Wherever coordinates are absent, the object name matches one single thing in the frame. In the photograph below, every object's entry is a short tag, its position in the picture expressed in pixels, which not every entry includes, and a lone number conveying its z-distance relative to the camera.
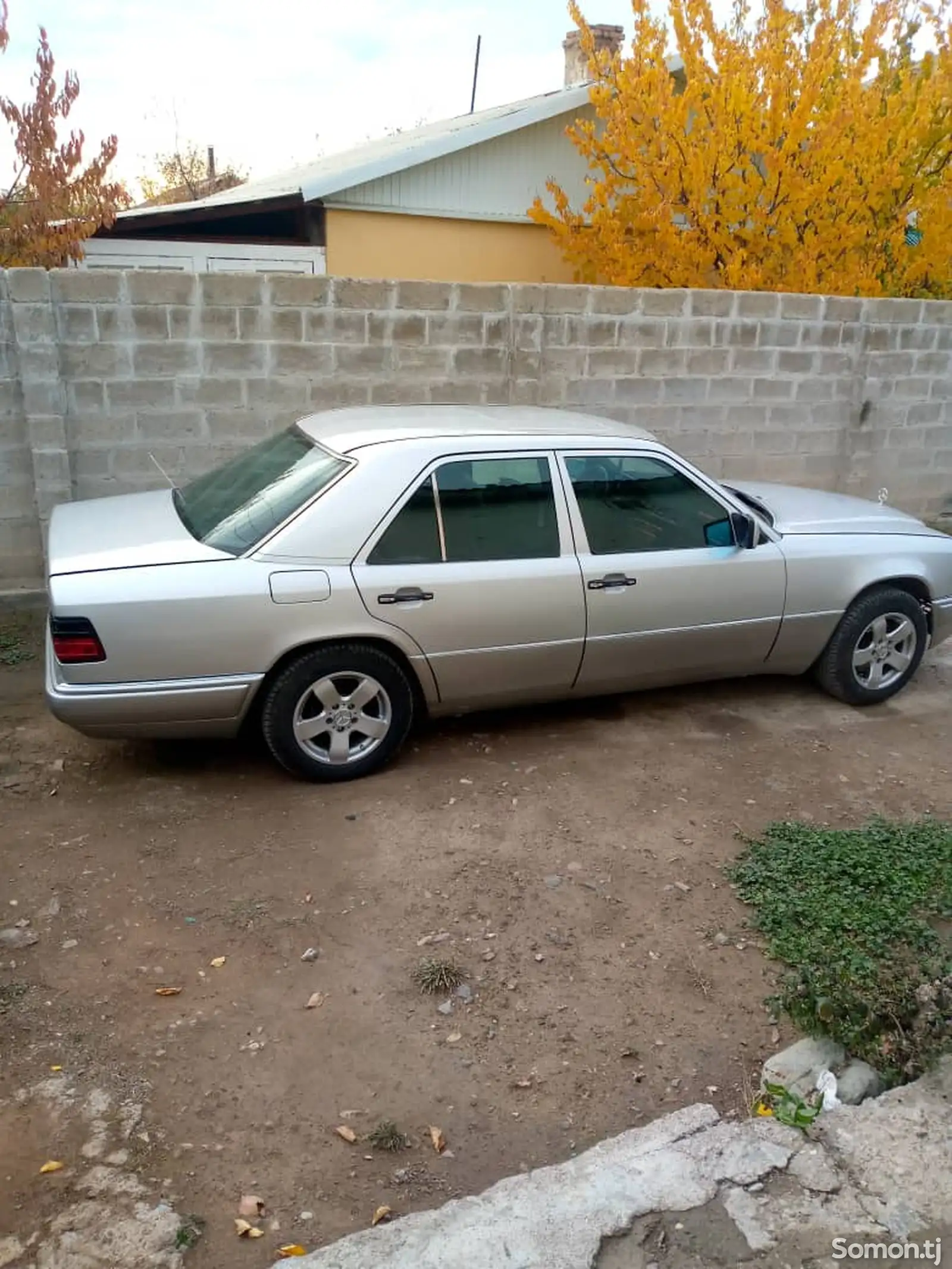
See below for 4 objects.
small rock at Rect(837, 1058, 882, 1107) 2.88
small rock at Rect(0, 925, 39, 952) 3.44
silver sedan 4.15
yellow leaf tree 9.29
